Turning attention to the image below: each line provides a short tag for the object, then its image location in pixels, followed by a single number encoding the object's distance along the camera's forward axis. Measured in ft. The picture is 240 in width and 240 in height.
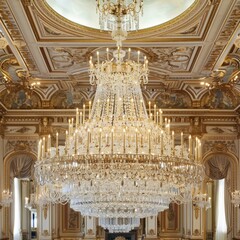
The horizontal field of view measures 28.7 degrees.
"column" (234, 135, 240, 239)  46.07
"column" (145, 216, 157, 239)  47.22
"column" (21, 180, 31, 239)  65.73
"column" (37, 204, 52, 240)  46.23
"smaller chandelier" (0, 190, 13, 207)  44.09
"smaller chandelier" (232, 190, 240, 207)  43.61
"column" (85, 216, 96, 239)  47.57
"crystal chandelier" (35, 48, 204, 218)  25.65
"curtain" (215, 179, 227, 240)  59.01
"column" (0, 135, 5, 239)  45.04
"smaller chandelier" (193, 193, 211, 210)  43.33
